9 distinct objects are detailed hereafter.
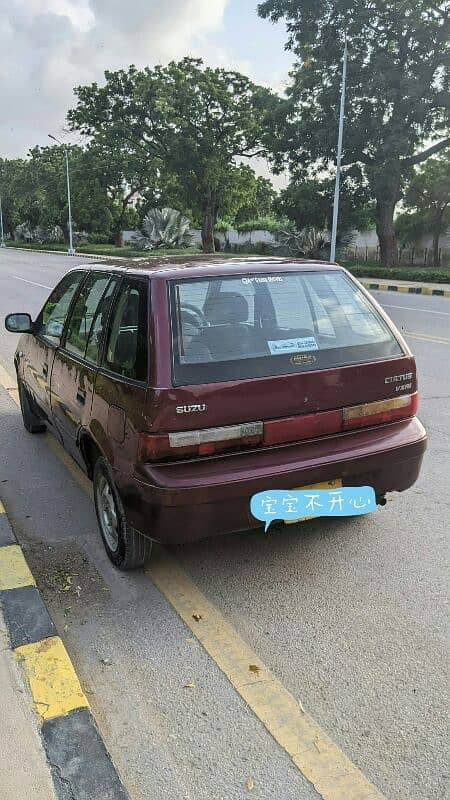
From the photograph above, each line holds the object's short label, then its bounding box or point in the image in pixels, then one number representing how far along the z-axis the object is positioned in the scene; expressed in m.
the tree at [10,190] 66.00
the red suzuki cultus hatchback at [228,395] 2.88
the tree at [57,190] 47.03
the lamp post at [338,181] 22.58
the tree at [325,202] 26.58
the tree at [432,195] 28.73
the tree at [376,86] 22.72
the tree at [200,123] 34.94
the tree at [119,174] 41.62
